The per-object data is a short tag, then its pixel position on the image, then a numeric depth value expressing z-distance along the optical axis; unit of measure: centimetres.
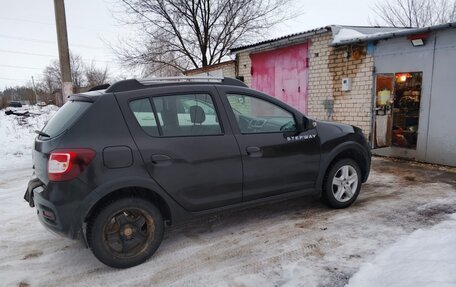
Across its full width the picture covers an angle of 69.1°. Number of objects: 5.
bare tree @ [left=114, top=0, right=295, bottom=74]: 1911
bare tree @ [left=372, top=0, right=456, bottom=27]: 2378
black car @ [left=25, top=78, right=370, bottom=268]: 280
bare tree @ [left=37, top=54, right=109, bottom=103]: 4625
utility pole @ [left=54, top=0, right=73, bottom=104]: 774
